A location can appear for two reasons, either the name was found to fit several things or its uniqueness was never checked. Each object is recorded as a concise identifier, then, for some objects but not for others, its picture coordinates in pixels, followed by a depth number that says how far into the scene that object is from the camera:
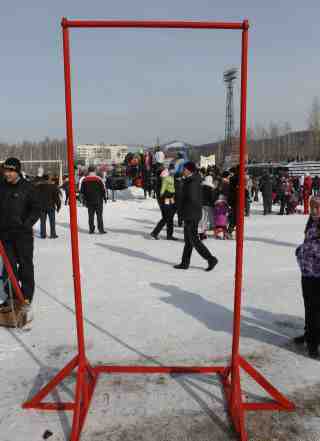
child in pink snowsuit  10.16
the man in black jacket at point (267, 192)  15.69
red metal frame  2.48
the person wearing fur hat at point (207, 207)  10.03
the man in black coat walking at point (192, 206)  6.45
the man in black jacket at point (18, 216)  4.30
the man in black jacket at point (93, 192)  10.73
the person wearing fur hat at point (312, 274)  3.41
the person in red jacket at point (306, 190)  15.84
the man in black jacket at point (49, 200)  9.98
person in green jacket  9.61
